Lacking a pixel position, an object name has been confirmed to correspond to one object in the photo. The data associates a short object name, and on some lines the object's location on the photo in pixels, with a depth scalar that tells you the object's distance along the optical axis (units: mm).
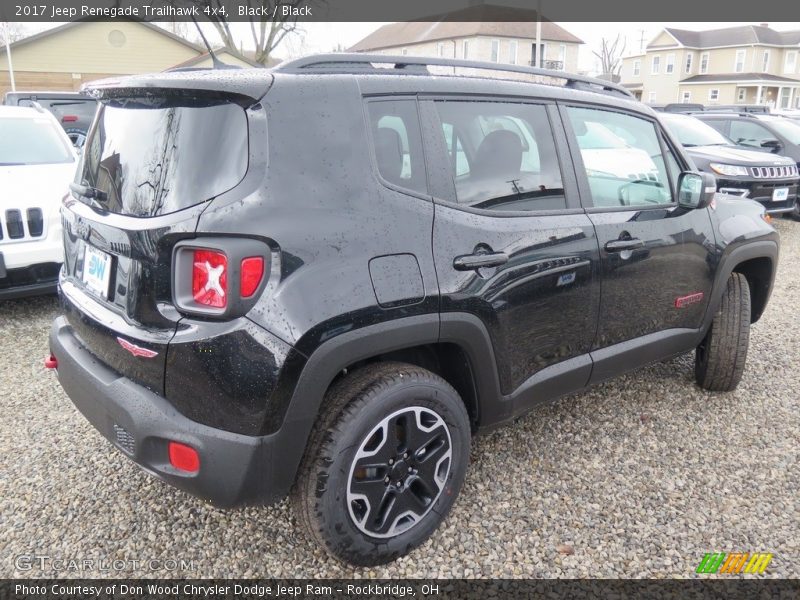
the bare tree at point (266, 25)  27484
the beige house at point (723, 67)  52438
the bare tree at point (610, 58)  65562
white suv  4691
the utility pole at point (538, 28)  16562
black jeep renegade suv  1964
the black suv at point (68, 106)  10297
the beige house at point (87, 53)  30344
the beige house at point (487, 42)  48125
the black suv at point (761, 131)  10797
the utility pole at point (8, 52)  26967
